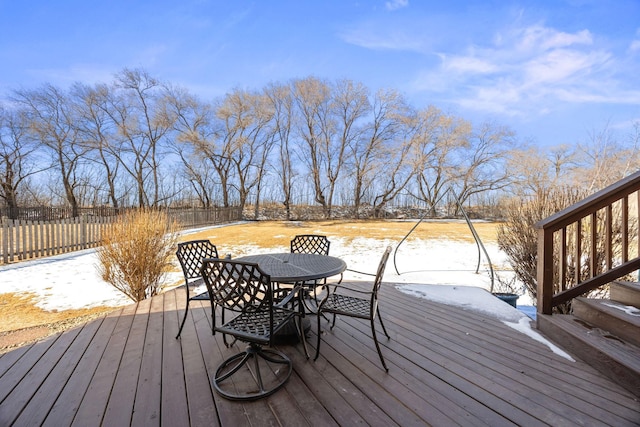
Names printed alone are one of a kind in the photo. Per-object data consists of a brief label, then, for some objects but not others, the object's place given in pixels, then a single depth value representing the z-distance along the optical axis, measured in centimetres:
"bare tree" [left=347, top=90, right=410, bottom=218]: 2014
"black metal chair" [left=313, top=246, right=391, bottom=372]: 191
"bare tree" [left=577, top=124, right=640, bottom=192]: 1159
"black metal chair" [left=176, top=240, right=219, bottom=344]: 254
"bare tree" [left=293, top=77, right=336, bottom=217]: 2044
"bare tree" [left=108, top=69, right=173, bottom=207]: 1859
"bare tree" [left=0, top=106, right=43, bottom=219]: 1658
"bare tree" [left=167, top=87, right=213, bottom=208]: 1939
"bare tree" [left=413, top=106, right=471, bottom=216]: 1988
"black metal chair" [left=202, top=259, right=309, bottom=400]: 160
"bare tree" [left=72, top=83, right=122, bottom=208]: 1770
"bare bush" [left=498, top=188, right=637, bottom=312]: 360
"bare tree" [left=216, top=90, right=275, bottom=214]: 1948
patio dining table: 201
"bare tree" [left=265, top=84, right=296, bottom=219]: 2098
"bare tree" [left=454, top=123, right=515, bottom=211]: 2069
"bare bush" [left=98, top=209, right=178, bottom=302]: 369
